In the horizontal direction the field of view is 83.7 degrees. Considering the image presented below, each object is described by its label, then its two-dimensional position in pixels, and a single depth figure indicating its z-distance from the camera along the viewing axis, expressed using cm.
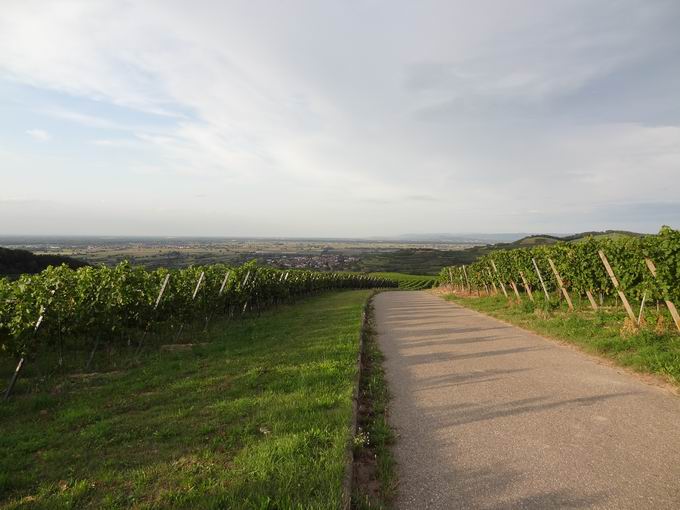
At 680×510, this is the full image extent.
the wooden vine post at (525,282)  1895
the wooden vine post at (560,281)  1438
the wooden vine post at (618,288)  1027
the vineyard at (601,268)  966
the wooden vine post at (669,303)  902
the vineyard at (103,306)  774
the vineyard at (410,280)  6936
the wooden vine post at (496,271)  2296
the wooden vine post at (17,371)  659
